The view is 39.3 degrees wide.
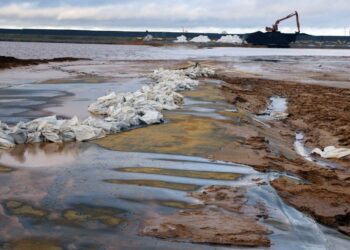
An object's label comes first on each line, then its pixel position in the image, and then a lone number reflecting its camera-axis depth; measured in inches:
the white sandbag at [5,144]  281.1
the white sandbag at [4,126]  299.0
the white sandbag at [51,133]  299.0
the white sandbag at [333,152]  328.5
